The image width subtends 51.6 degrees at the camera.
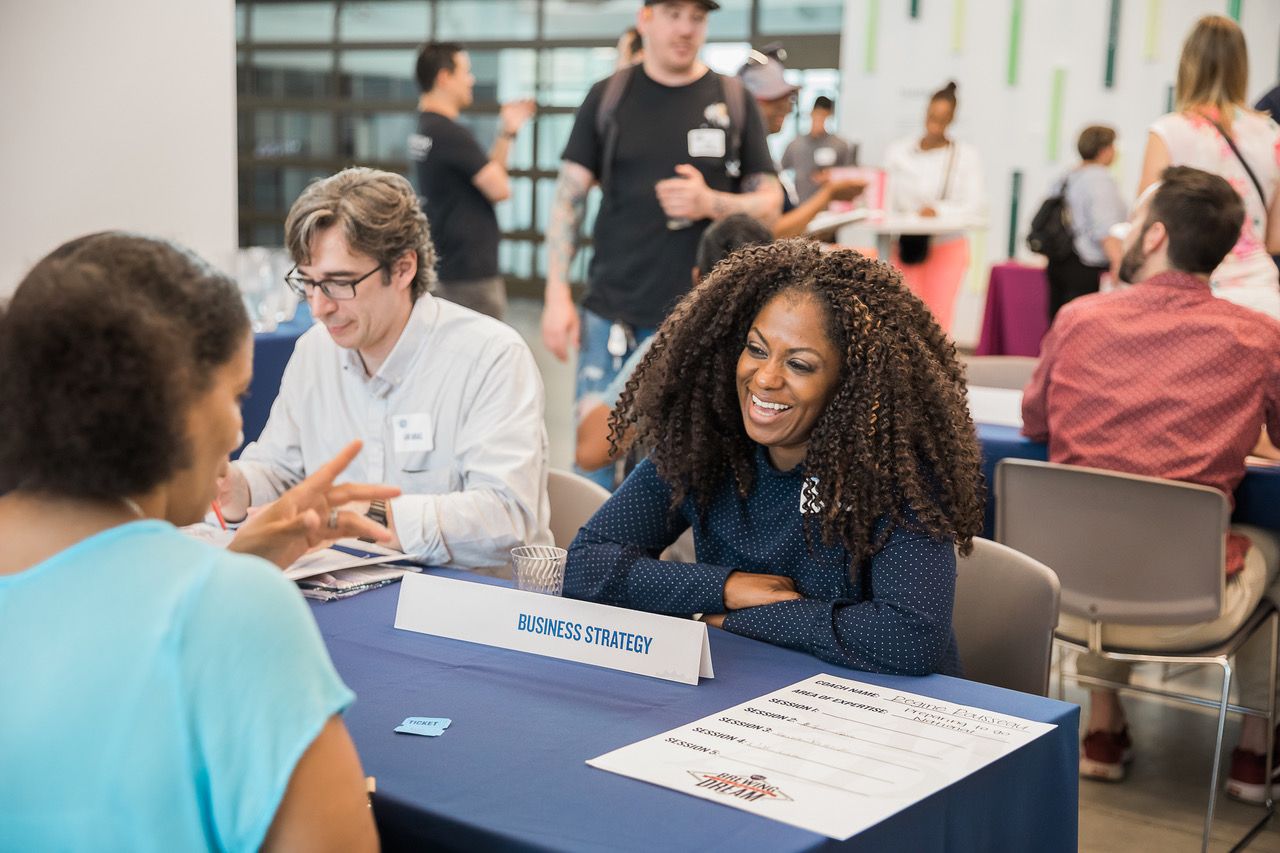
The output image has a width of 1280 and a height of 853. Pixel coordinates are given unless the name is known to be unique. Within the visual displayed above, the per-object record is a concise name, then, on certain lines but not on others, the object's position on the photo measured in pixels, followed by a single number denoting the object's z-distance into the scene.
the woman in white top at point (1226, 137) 4.03
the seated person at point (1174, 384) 3.00
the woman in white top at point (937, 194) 8.05
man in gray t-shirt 9.22
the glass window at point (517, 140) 13.65
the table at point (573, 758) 1.21
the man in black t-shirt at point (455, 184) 5.46
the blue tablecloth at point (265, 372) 4.24
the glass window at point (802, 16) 11.56
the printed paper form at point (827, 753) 1.26
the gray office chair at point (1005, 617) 2.08
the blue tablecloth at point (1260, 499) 3.04
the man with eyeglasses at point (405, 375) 2.47
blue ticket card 1.44
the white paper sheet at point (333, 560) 2.06
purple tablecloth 8.22
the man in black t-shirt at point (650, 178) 3.97
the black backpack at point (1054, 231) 7.81
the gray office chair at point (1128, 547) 2.87
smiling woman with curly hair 1.85
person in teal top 0.98
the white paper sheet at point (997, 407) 3.62
